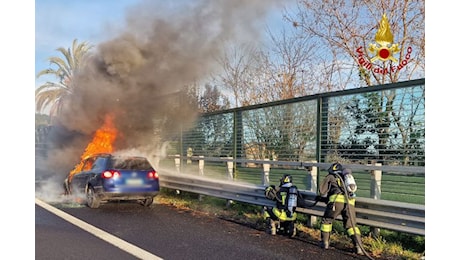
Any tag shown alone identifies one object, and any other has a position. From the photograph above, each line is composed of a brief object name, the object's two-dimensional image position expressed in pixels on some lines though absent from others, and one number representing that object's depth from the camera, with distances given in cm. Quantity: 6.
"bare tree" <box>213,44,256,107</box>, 1683
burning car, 944
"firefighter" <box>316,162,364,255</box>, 591
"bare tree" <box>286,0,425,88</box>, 1223
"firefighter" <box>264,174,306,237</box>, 673
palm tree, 2297
